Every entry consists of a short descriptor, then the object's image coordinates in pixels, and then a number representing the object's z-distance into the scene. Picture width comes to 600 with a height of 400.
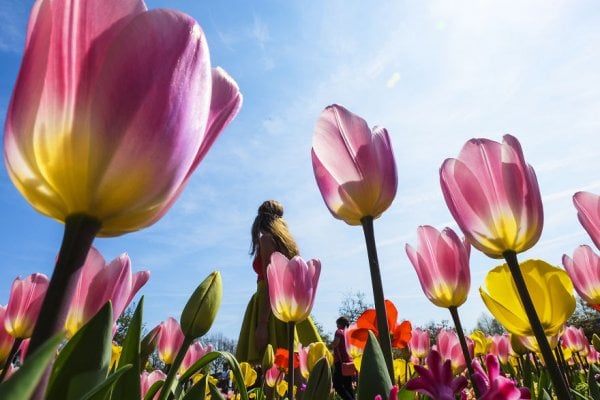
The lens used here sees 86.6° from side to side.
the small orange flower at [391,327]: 0.37
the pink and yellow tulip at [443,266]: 0.24
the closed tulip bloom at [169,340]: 0.40
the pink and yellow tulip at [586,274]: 0.26
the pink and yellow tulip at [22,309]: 0.25
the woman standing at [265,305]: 2.92
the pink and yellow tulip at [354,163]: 0.20
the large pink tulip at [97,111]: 0.09
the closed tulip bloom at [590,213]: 0.19
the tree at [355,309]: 22.93
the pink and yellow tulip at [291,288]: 0.32
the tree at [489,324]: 21.99
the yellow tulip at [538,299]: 0.20
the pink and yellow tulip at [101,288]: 0.18
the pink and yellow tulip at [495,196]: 0.18
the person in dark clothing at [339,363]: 2.72
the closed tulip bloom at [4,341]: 0.28
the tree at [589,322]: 8.35
